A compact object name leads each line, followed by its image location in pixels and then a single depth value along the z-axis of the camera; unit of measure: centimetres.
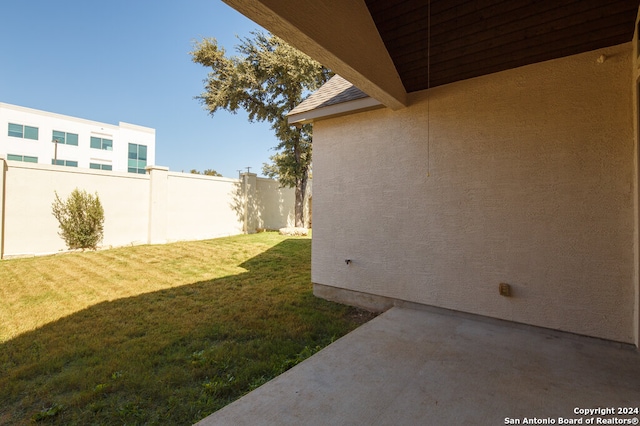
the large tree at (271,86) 1470
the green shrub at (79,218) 930
